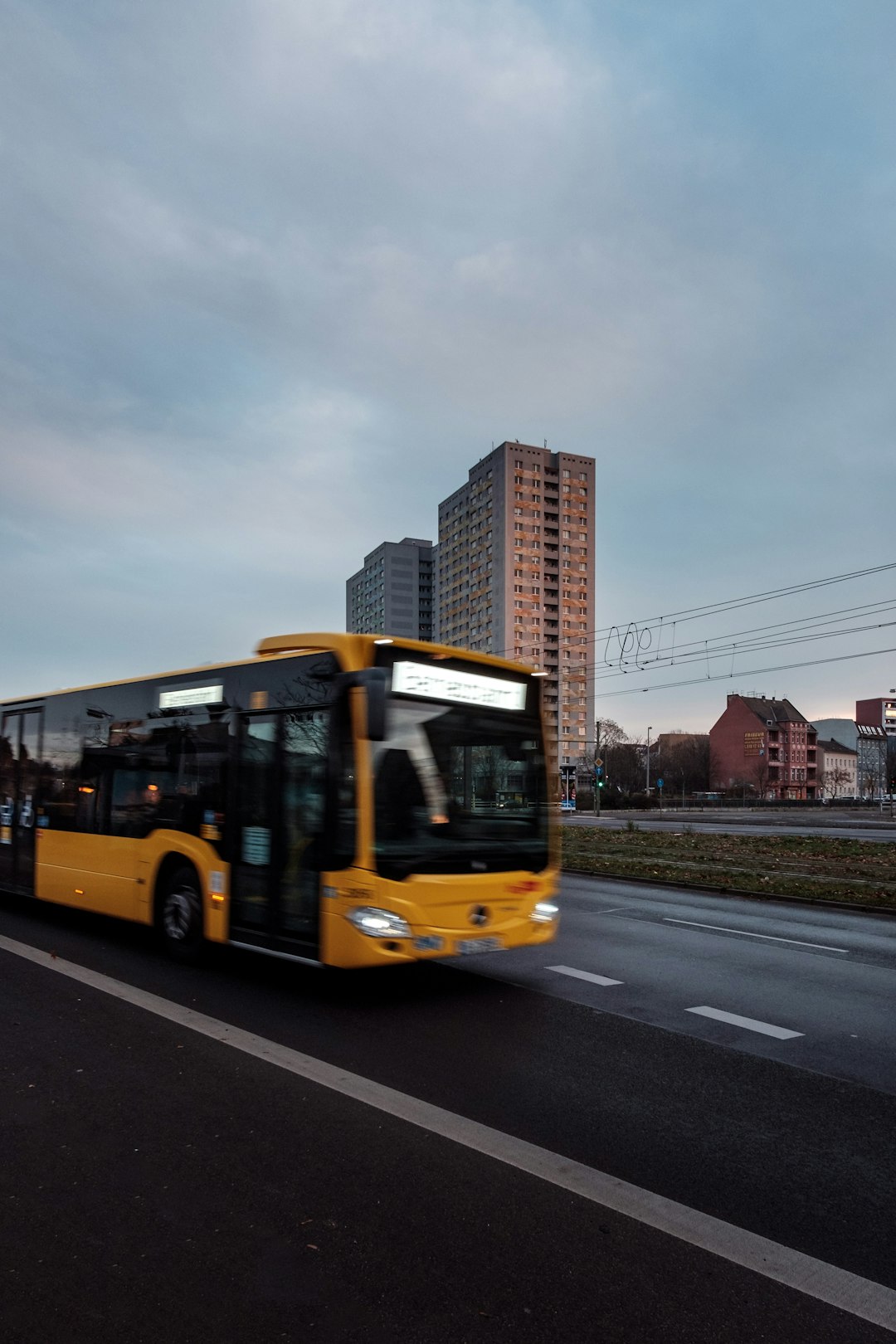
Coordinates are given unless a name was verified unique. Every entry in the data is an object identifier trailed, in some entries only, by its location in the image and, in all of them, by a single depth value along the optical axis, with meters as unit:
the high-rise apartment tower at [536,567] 135.25
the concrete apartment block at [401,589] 165.25
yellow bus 6.86
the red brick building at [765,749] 124.12
